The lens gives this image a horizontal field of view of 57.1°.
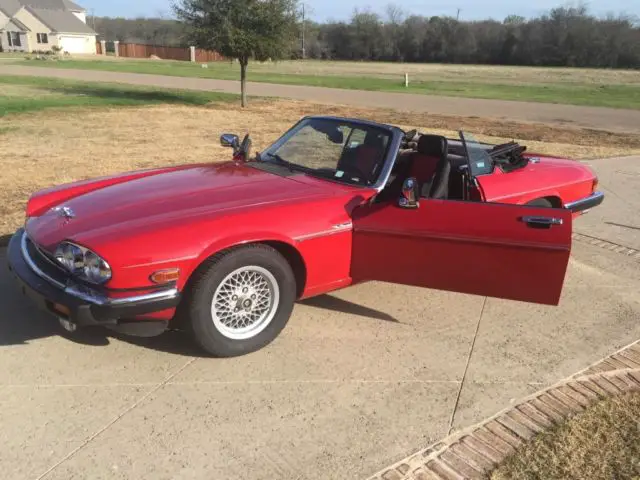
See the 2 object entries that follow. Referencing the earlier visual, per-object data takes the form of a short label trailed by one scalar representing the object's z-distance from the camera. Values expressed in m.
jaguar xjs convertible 3.24
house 72.75
